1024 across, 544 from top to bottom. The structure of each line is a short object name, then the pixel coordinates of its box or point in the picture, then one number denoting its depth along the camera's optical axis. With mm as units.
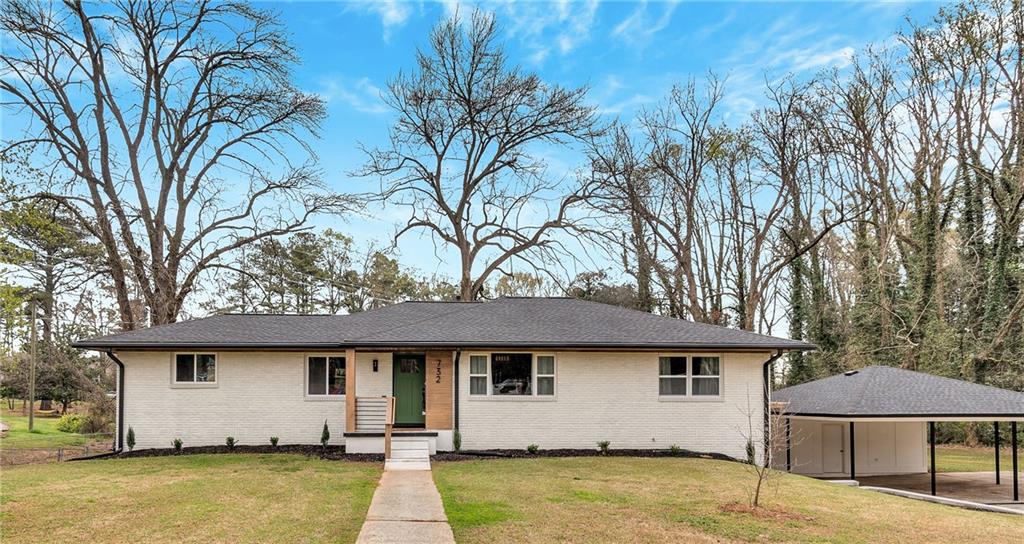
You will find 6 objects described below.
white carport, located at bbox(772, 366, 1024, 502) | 15031
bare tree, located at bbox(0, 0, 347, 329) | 23297
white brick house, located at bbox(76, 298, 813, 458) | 16359
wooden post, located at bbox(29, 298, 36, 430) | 26447
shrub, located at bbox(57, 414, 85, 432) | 25453
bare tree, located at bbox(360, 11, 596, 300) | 28625
